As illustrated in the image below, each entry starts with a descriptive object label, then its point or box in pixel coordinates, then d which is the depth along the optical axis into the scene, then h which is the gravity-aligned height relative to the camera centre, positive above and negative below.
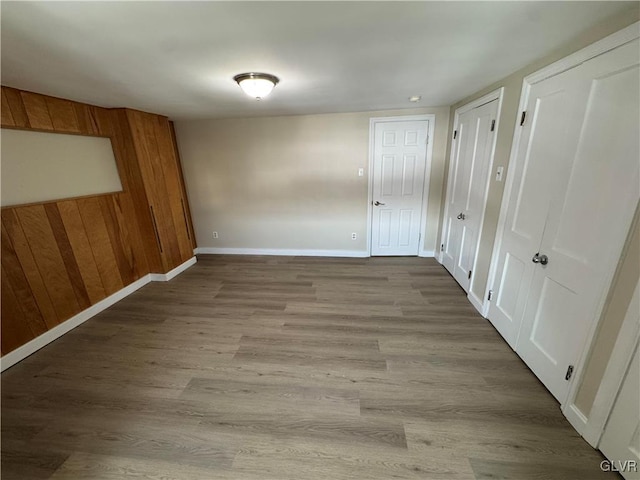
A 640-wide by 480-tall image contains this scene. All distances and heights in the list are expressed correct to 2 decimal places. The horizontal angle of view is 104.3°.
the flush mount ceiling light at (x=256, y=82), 1.89 +0.63
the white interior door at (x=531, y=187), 1.57 -0.21
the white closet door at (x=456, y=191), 2.92 -0.38
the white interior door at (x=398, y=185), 3.54 -0.33
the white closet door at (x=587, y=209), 1.20 -0.28
